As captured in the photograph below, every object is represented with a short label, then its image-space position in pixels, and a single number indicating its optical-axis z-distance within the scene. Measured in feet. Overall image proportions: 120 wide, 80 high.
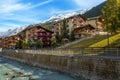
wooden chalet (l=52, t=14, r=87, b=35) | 141.52
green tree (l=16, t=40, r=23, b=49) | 152.71
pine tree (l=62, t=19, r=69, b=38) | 129.58
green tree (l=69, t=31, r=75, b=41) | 124.28
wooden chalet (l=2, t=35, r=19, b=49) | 192.35
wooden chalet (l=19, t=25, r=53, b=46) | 148.60
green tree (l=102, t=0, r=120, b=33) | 68.77
